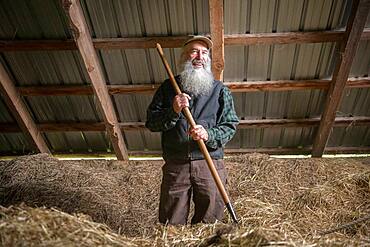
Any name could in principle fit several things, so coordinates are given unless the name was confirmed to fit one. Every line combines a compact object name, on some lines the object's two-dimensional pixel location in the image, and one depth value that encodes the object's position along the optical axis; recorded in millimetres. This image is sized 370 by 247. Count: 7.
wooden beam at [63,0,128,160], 3342
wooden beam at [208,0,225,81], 3076
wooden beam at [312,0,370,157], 3326
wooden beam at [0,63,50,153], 4078
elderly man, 2391
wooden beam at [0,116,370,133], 4543
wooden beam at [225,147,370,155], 4980
